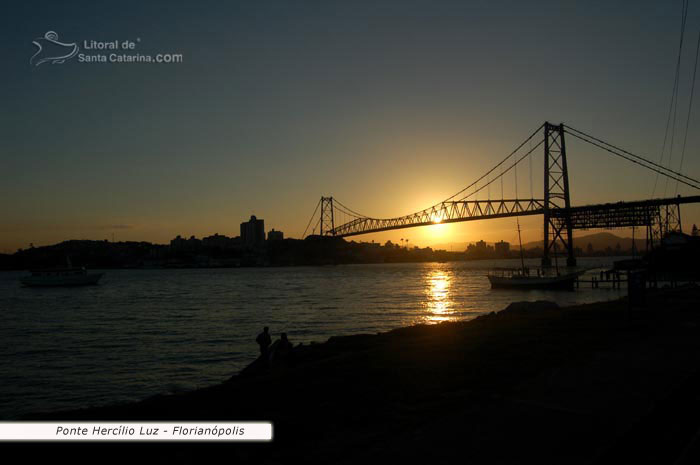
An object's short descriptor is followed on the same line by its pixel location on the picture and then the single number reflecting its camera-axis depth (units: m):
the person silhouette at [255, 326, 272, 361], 14.79
